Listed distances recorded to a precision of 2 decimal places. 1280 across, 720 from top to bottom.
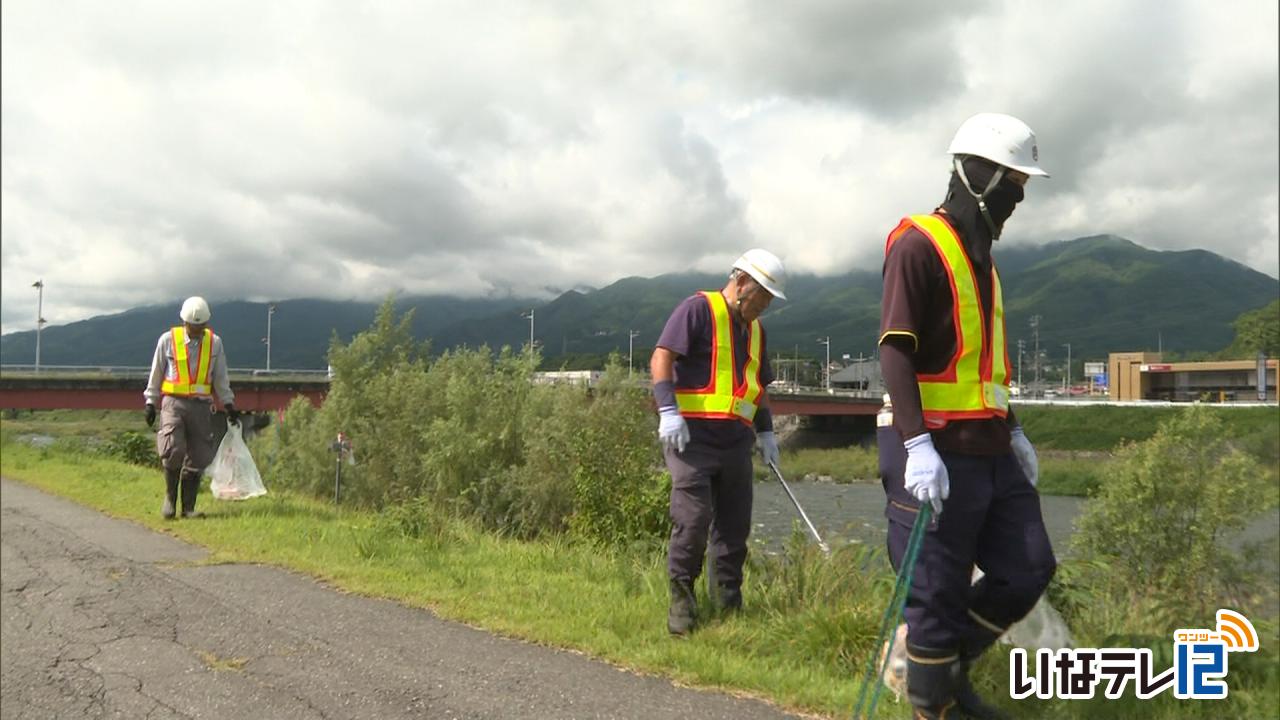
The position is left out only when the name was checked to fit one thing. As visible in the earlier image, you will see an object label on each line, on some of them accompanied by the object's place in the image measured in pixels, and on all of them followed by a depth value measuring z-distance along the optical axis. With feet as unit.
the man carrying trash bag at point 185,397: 25.77
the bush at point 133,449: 61.16
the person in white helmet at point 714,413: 14.52
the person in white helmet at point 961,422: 9.31
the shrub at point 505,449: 27.09
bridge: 141.79
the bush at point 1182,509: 29.96
